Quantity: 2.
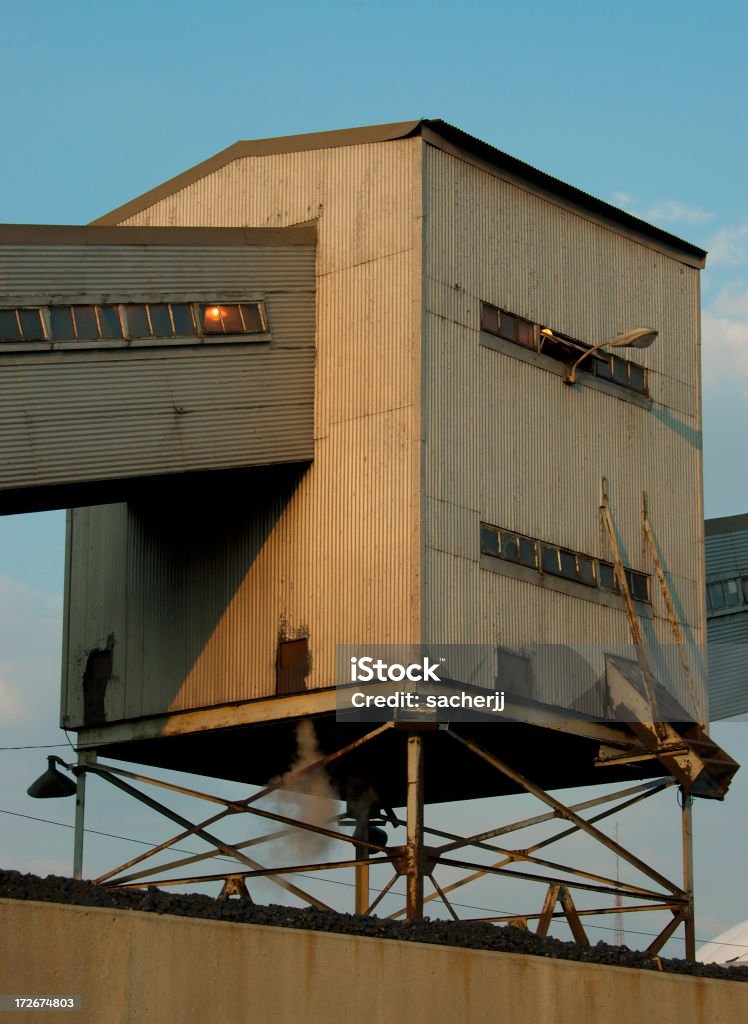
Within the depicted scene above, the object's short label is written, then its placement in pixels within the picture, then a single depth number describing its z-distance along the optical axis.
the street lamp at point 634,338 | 35.97
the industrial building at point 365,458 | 33.22
